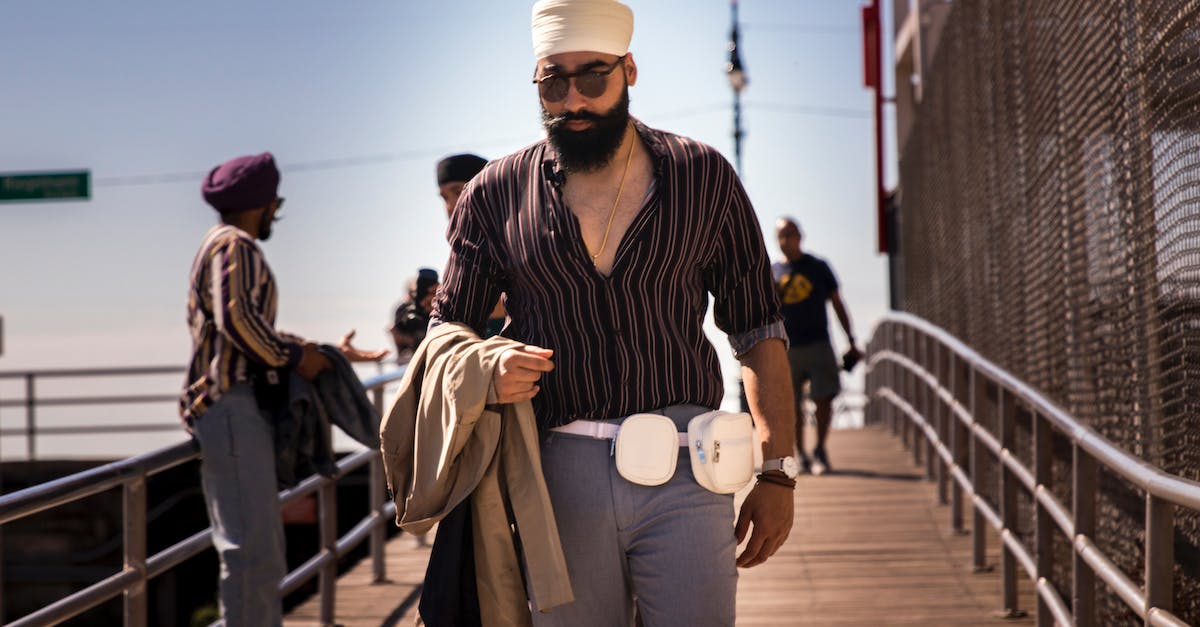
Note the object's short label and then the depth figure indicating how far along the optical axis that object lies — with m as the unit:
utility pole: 21.83
